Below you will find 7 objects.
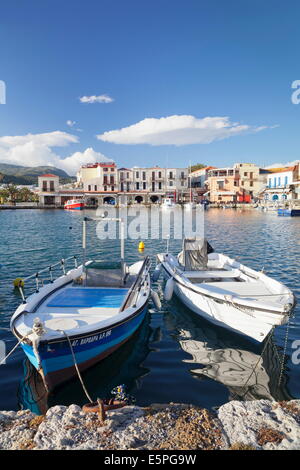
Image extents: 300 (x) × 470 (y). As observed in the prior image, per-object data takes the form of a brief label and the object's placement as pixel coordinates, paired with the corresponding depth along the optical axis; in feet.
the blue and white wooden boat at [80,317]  22.09
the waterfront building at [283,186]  265.13
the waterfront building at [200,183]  320.99
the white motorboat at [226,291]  28.66
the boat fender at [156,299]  38.04
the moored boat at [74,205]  262.06
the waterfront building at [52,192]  293.82
